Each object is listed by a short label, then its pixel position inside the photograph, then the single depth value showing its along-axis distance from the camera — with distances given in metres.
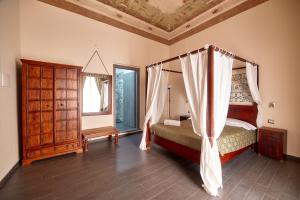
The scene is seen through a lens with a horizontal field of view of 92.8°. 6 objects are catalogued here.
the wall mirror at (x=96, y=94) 4.12
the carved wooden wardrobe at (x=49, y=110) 2.84
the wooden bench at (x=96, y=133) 3.59
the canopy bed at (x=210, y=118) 2.23
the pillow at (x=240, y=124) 3.27
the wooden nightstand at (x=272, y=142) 3.01
